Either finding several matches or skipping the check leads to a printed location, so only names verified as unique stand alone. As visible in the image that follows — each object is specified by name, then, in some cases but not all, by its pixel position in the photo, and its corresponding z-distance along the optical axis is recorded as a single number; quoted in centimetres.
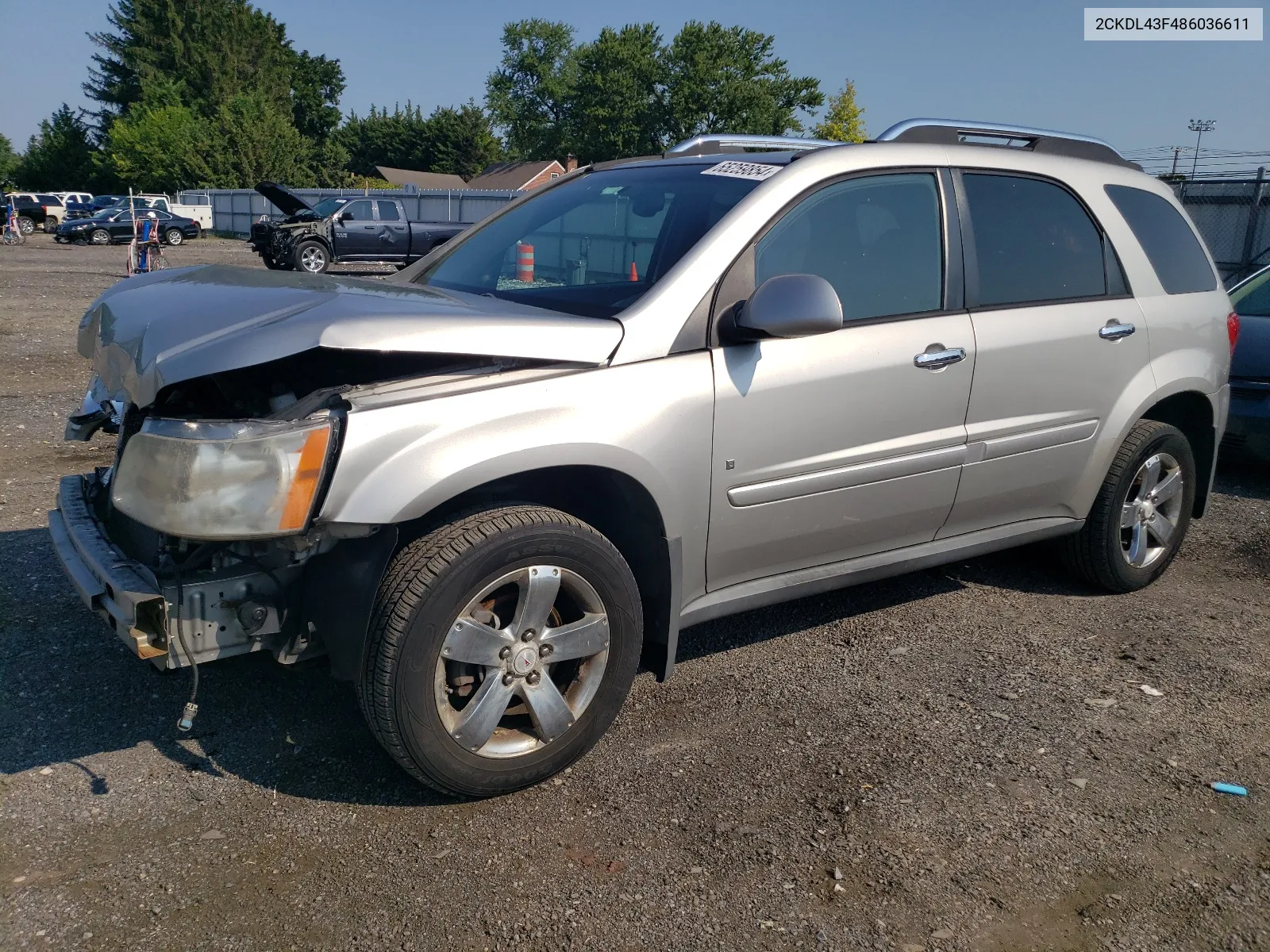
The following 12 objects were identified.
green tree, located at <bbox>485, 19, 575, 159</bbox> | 9325
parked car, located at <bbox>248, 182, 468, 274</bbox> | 2328
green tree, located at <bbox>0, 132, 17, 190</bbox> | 8186
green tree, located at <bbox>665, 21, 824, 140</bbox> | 7150
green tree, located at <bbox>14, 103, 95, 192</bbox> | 7550
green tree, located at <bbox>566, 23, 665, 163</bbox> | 7438
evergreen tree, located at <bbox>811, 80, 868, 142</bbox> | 5431
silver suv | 263
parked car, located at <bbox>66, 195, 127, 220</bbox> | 4382
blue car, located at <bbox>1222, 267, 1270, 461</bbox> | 671
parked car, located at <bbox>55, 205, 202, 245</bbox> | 3553
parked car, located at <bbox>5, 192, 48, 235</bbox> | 4309
